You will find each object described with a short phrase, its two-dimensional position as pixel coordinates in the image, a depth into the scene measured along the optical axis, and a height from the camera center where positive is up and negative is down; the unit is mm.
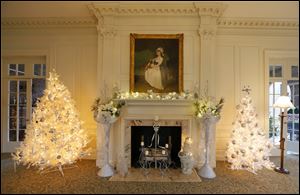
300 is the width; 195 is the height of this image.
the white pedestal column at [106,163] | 4035 -1235
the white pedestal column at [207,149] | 4023 -967
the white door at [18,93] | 5602 +82
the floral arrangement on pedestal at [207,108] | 4113 -184
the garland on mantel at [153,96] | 4434 +37
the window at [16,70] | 5652 +663
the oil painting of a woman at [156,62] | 4699 +749
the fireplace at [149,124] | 4402 -532
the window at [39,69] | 5594 +686
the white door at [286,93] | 5445 +144
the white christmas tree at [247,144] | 4391 -903
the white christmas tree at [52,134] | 4156 -709
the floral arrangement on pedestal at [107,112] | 4133 -279
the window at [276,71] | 5492 +685
